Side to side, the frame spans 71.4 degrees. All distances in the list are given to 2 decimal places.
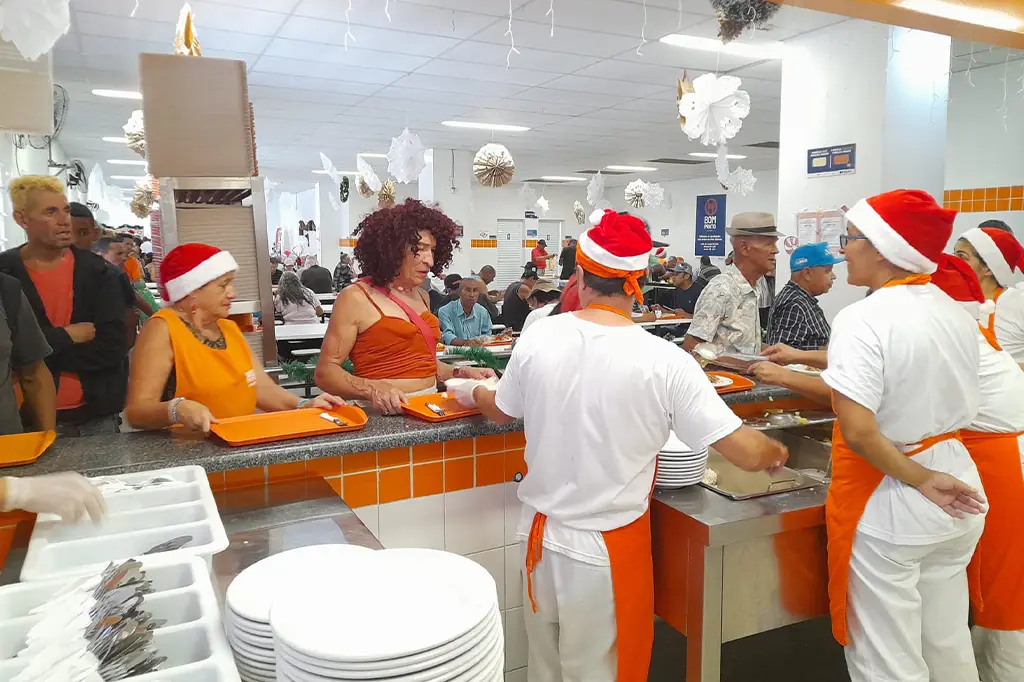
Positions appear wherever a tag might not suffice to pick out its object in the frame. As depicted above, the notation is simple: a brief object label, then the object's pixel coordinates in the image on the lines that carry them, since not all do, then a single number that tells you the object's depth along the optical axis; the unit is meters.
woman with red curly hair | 2.91
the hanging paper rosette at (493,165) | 8.48
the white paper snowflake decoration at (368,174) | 9.18
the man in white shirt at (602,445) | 1.89
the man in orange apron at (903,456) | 2.03
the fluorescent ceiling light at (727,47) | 6.01
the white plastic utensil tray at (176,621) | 0.96
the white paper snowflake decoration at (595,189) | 11.34
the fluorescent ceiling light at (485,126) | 10.34
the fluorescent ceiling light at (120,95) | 8.21
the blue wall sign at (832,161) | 5.32
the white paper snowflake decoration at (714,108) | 4.73
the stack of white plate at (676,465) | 2.38
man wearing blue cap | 3.97
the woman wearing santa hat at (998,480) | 2.39
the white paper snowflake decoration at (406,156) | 7.70
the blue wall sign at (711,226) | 18.53
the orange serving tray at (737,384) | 2.92
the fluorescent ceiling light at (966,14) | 3.67
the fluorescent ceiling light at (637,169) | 16.58
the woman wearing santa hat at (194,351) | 2.27
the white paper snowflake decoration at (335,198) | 19.50
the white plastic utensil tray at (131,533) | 1.26
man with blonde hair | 3.35
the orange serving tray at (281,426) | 2.09
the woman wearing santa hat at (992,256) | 3.24
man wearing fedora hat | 3.88
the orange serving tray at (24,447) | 1.94
